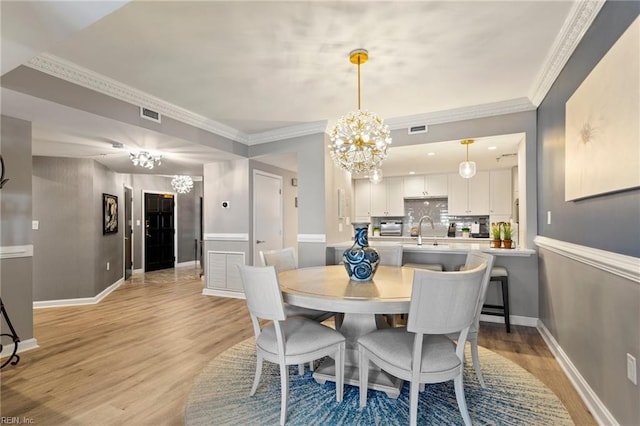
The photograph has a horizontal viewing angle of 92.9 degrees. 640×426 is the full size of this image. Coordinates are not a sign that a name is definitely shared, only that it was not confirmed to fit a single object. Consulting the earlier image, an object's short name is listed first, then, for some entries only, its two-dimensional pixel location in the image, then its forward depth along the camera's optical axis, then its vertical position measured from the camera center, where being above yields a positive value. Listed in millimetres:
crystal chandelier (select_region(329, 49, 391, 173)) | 2617 +664
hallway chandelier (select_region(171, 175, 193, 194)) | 6899 +759
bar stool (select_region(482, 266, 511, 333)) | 3256 -794
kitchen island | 3398 -614
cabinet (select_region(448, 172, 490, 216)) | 6152 +415
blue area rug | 1830 -1231
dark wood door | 7570 -390
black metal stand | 2584 -1100
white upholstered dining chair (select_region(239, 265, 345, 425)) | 1858 -792
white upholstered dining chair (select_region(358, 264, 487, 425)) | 1604 -610
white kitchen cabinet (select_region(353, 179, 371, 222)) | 7191 +369
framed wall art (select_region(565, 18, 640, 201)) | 1396 +495
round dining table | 1797 -514
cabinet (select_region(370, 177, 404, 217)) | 6910 +399
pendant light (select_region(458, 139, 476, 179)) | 4305 +665
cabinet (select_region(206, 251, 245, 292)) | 4898 -895
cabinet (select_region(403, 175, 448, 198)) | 6517 +644
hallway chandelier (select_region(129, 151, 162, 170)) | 4242 +829
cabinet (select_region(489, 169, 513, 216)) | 5953 +446
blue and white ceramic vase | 2334 -356
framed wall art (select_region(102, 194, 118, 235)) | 5359 +50
